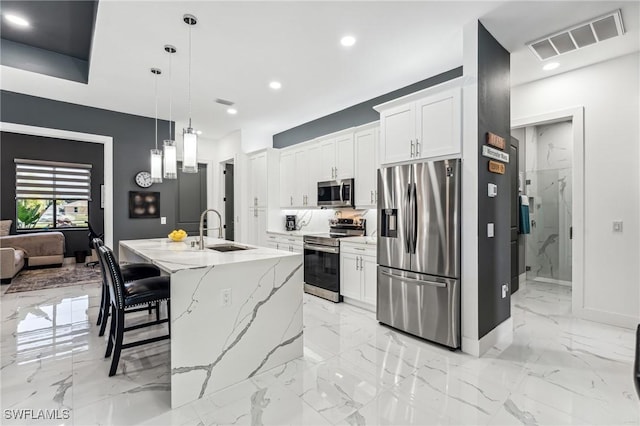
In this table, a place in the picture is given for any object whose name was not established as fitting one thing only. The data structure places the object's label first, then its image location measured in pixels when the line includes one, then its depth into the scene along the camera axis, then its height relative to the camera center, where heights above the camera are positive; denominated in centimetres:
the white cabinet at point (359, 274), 387 -78
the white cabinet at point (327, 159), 480 +84
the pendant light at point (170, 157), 310 +55
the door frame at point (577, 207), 359 +6
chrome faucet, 301 -27
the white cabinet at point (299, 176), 518 +64
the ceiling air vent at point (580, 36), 267 +160
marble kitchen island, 204 -73
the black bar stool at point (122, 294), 235 -61
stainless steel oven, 431 -77
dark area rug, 501 -114
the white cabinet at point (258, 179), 585 +64
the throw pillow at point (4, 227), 671 -28
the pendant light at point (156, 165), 354 +55
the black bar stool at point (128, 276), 312 -63
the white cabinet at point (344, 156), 454 +83
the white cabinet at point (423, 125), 285 +86
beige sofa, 601 -68
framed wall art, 541 +16
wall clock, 545 +59
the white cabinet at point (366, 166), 421 +65
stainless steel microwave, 452 +30
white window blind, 738 +82
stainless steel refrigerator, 281 -35
